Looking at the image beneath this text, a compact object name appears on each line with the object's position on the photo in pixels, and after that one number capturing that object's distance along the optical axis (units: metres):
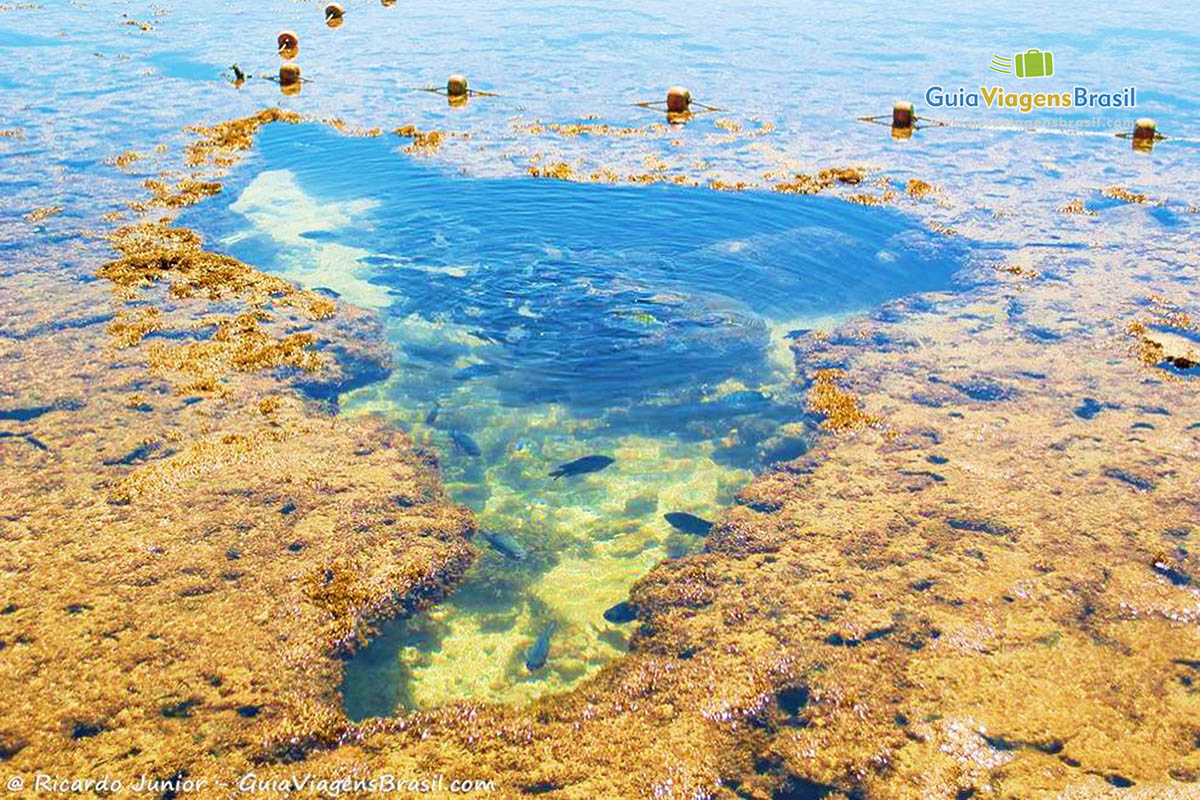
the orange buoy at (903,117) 14.45
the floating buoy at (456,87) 16.04
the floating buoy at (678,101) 13.61
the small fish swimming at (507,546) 10.92
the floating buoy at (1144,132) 12.22
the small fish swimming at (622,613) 9.96
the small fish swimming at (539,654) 9.23
